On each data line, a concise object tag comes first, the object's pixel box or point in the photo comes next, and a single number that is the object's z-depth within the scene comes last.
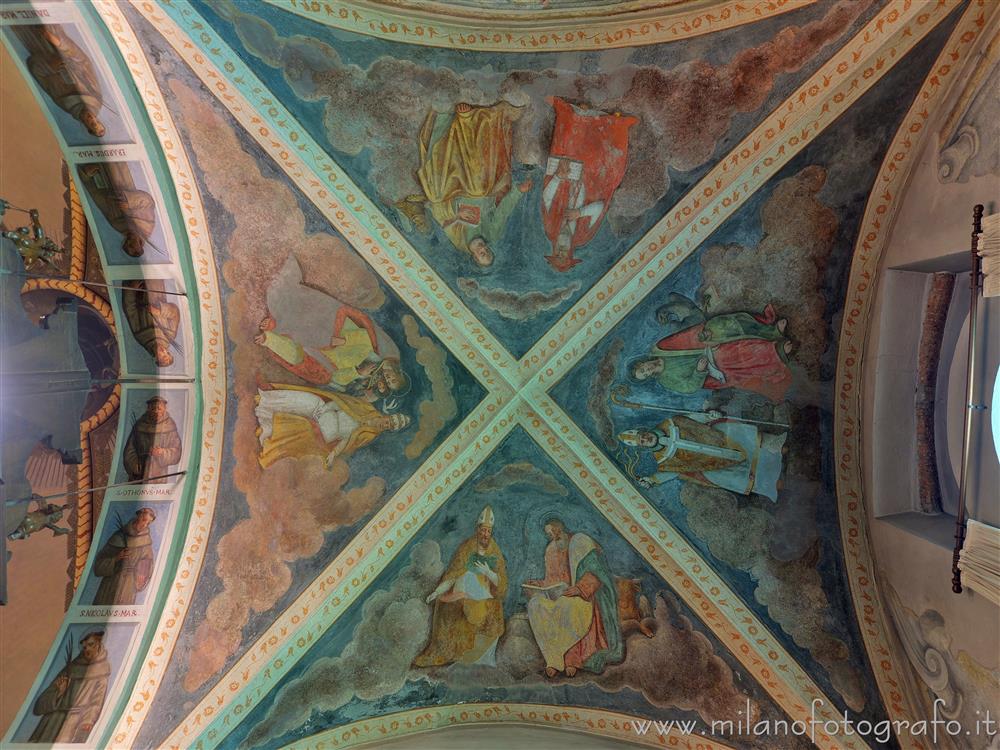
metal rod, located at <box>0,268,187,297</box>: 4.87
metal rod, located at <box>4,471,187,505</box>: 4.91
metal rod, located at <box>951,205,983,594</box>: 4.42
